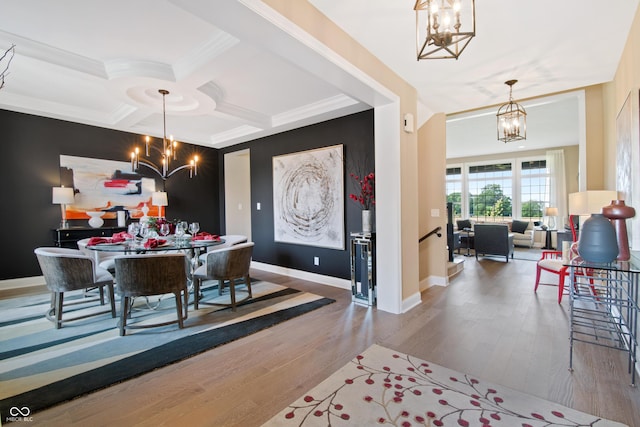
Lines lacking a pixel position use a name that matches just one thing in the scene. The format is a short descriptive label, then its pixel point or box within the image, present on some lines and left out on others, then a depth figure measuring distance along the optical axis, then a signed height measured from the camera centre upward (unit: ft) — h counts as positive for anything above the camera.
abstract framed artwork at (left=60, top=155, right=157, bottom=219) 15.49 +1.45
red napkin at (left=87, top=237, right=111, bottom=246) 10.65 -1.08
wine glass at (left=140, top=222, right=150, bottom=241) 11.64 -0.79
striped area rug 6.44 -3.80
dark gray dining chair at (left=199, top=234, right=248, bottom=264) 13.67 -1.49
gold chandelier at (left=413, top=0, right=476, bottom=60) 4.84 +3.14
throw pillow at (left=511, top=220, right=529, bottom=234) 27.89 -2.21
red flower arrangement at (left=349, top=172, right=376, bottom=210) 12.55 +0.59
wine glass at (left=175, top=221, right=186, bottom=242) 12.25 -0.86
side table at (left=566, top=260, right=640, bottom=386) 6.41 -3.04
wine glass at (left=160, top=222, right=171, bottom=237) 12.13 -0.75
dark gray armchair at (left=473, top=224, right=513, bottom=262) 20.31 -2.58
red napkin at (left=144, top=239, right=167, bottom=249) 10.22 -1.16
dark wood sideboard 14.39 -1.11
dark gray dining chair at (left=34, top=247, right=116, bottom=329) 9.12 -1.93
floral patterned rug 5.32 -3.95
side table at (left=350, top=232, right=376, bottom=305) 11.55 -2.50
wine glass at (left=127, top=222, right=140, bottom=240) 11.55 -0.74
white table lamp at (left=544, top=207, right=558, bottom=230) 26.94 -1.17
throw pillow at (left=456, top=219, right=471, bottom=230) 30.63 -2.07
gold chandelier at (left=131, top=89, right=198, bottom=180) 11.21 +2.61
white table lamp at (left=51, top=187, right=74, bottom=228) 14.20 +0.85
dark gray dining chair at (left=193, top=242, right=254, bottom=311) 10.68 -2.15
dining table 10.00 -1.21
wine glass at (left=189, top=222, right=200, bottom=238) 12.64 -0.81
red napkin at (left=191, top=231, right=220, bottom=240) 12.02 -1.13
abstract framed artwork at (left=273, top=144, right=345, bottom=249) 14.35 +0.55
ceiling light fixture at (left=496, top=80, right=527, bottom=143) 12.77 +3.56
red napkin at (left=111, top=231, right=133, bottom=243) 11.01 -1.00
